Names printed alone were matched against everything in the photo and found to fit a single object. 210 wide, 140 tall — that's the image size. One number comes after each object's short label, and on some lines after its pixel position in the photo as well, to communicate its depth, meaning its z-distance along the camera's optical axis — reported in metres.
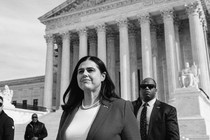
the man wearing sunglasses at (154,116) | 4.75
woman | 2.34
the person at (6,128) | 5.73
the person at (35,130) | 9.23
